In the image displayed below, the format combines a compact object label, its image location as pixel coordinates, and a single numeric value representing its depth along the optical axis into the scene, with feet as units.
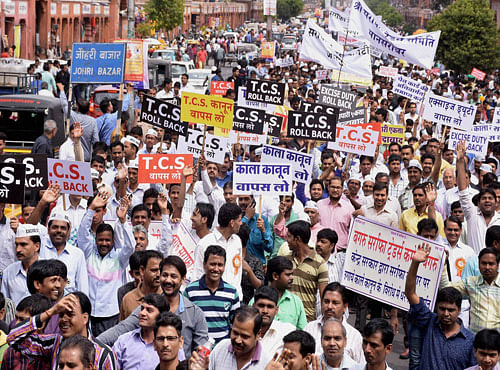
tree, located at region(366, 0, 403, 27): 407.44
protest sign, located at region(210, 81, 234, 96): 77.36
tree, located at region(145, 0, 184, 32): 200.23
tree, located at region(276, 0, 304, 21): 489.26
